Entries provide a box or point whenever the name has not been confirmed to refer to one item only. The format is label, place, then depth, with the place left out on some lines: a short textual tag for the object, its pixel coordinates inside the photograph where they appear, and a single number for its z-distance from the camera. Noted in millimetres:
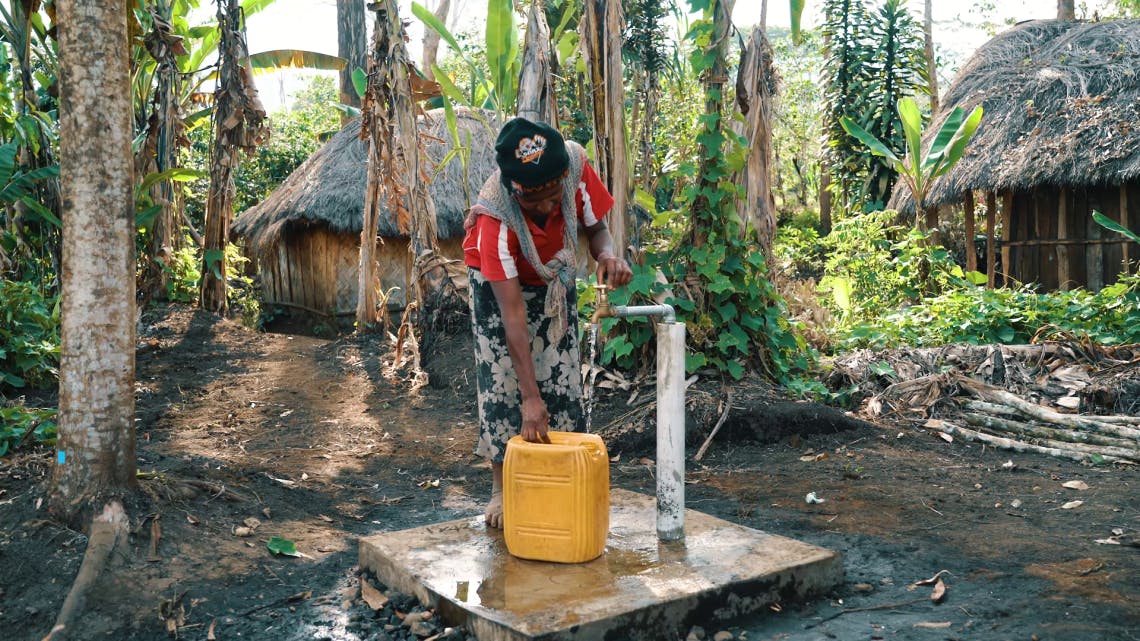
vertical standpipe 2918
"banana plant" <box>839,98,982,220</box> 9602
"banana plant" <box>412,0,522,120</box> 6121
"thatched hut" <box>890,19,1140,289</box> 10133
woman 2807
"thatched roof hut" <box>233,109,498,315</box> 10898
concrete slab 2486
